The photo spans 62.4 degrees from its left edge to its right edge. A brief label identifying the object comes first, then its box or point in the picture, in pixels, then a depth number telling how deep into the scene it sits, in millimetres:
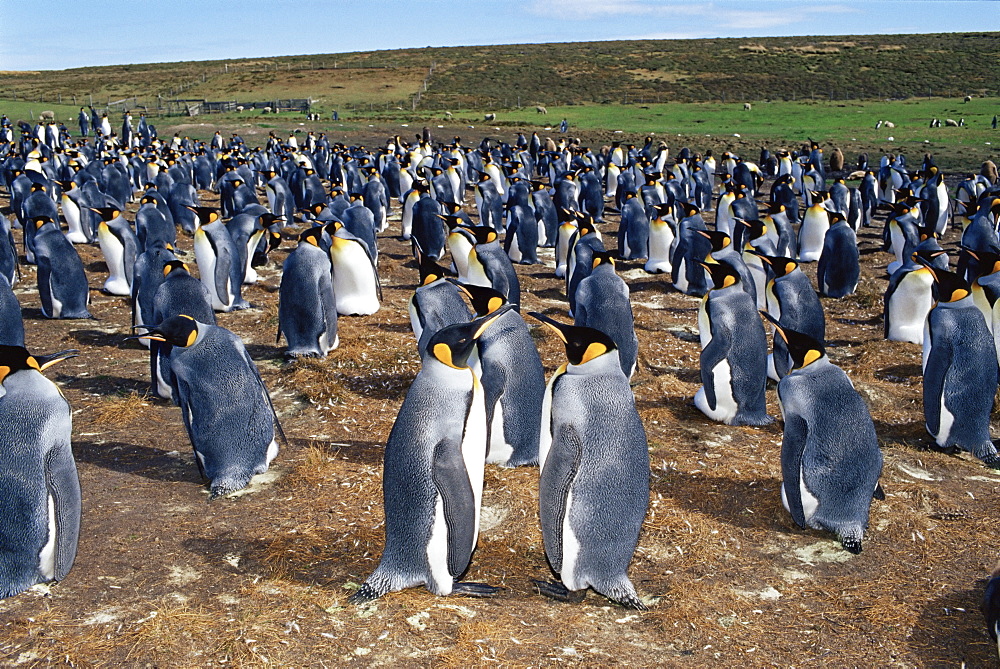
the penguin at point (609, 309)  6766
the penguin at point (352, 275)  8836
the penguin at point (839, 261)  10859
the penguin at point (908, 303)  8453
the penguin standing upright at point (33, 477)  3750
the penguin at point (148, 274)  7738
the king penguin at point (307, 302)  7352
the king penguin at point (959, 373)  5766
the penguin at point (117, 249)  10039
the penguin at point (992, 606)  3487
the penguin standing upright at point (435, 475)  3633
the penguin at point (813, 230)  13352
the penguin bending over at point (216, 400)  4883
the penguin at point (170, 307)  6410
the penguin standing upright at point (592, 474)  3748
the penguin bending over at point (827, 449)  4520
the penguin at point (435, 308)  6469
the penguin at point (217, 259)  9070
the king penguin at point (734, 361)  6270
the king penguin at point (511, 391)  5332
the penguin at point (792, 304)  7277
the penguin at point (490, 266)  7461
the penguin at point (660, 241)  12203
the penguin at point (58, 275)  8711
